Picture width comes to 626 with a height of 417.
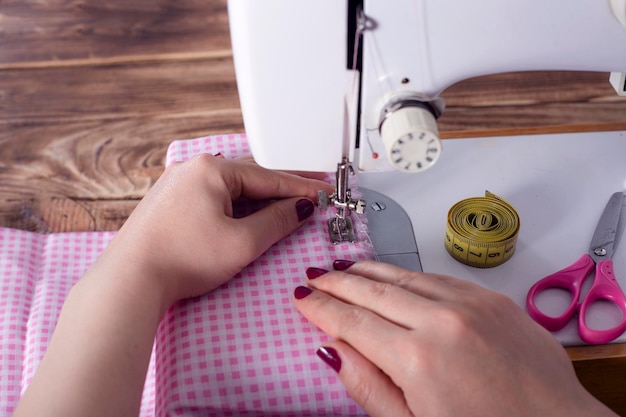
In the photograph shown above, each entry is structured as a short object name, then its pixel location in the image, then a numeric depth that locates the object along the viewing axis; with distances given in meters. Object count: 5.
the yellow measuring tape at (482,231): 0.97
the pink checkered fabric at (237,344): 0.85
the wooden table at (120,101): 1.41
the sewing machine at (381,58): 0.80
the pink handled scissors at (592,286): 0.92
